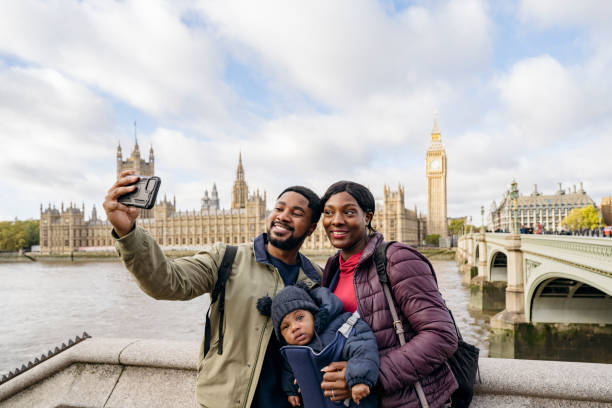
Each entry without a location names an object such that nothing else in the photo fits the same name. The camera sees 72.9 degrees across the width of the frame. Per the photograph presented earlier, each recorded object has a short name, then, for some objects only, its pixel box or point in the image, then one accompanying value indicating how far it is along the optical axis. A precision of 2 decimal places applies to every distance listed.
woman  1.59
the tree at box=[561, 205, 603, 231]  50.38
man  1.71
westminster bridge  10.91
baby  1.57
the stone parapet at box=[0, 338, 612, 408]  2.46
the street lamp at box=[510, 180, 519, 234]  13.23
